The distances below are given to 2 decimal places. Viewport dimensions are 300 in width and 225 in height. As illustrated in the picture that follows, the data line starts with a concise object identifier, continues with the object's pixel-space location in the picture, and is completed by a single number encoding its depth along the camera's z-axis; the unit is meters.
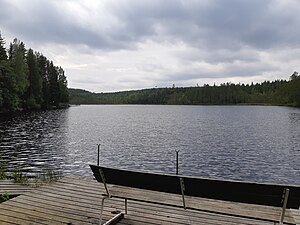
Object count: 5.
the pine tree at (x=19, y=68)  46.31
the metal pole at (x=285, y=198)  2.71
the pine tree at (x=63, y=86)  79.61
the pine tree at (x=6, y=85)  40.63
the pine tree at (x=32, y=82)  55.29
